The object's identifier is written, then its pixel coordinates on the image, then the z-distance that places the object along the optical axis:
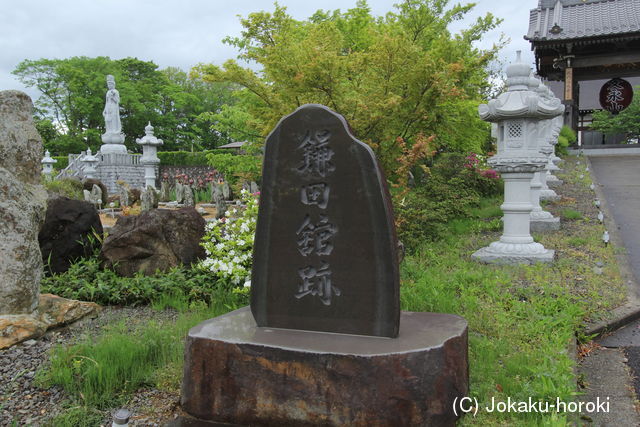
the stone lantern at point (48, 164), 20.92
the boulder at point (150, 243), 6.18
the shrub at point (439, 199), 7.38
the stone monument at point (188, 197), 11.74
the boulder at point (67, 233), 6.41
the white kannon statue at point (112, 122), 23.66
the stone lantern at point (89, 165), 21.19
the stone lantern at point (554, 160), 11.56
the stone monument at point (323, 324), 2.85
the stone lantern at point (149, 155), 18.70
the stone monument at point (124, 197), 13.55
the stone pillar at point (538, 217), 8.69
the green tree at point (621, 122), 24.41
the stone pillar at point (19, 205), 4.40
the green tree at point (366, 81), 7.29
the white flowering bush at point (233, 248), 5.38
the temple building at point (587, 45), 17.62
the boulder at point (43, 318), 4.05
